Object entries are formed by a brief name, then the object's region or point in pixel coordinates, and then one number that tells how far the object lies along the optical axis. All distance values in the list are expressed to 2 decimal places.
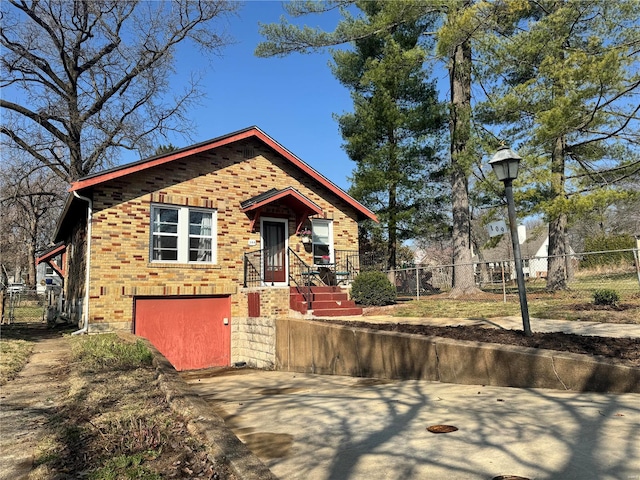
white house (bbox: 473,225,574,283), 24.11
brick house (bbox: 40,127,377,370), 11.45
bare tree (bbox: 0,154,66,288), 26.70
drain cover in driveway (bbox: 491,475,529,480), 2.73
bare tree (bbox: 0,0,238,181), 21.81
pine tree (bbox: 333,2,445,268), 19.67
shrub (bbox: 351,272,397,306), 13.48
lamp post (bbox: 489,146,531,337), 6.87
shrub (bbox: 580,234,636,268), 20.91
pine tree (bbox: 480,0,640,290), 11.62
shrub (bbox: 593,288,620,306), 10.39
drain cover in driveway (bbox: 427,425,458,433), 3.78
